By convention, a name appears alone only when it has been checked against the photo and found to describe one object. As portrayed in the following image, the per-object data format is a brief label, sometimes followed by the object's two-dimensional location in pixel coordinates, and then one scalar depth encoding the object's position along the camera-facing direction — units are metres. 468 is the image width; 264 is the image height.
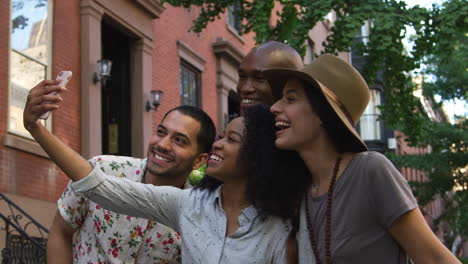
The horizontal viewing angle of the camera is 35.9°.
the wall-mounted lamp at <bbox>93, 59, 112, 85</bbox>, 12.40
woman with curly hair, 3.32
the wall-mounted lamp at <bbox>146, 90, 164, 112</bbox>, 14.37
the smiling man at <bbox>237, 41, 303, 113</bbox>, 4.33
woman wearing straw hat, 2.96
